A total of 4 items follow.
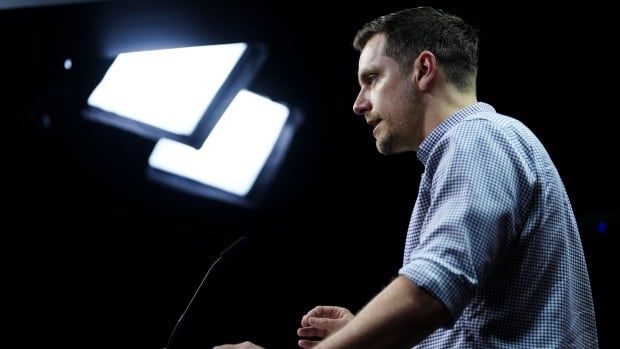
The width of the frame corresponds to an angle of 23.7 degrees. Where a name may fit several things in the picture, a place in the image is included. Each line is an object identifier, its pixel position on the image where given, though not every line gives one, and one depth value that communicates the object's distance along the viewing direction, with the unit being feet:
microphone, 9.03
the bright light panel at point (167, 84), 12.80
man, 7.08
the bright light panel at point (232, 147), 13.56
